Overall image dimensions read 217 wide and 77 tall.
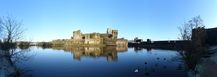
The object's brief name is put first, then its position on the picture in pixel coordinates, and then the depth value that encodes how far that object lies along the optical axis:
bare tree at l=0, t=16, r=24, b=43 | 14.29
